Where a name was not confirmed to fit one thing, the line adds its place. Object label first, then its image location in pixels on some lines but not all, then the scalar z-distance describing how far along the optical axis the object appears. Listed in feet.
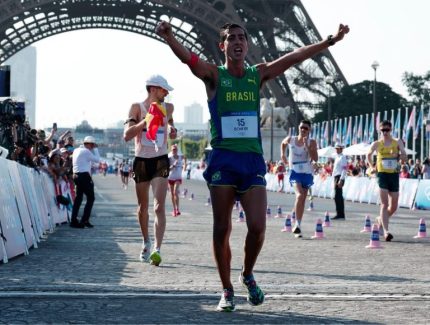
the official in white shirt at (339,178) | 68.56
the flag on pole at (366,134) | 177.42
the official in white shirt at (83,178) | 58.49
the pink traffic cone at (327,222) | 59.42
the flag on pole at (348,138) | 190.37
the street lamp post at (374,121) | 137.73
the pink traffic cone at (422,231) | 50.62
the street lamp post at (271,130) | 214.51
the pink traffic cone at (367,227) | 55.11
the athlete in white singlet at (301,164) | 48.67
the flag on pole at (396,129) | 156.93
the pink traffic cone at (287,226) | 54.65
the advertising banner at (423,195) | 90.22
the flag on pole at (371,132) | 167.14
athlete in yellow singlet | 46.78
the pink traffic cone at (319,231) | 48.83
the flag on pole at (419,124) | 150.82
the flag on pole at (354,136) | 187.83
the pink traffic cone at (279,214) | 71.97
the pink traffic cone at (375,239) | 42.32
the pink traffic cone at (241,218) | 63.91
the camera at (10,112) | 46.52
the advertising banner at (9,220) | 34.83
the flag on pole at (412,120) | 149.28
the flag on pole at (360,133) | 182.61
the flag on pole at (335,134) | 194.90
